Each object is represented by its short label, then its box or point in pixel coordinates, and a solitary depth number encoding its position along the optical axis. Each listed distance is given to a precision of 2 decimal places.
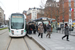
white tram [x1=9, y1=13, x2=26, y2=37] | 12.76
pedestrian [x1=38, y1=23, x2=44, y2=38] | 11.58
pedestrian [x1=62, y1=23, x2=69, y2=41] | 9.92
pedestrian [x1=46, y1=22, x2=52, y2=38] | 11.52
